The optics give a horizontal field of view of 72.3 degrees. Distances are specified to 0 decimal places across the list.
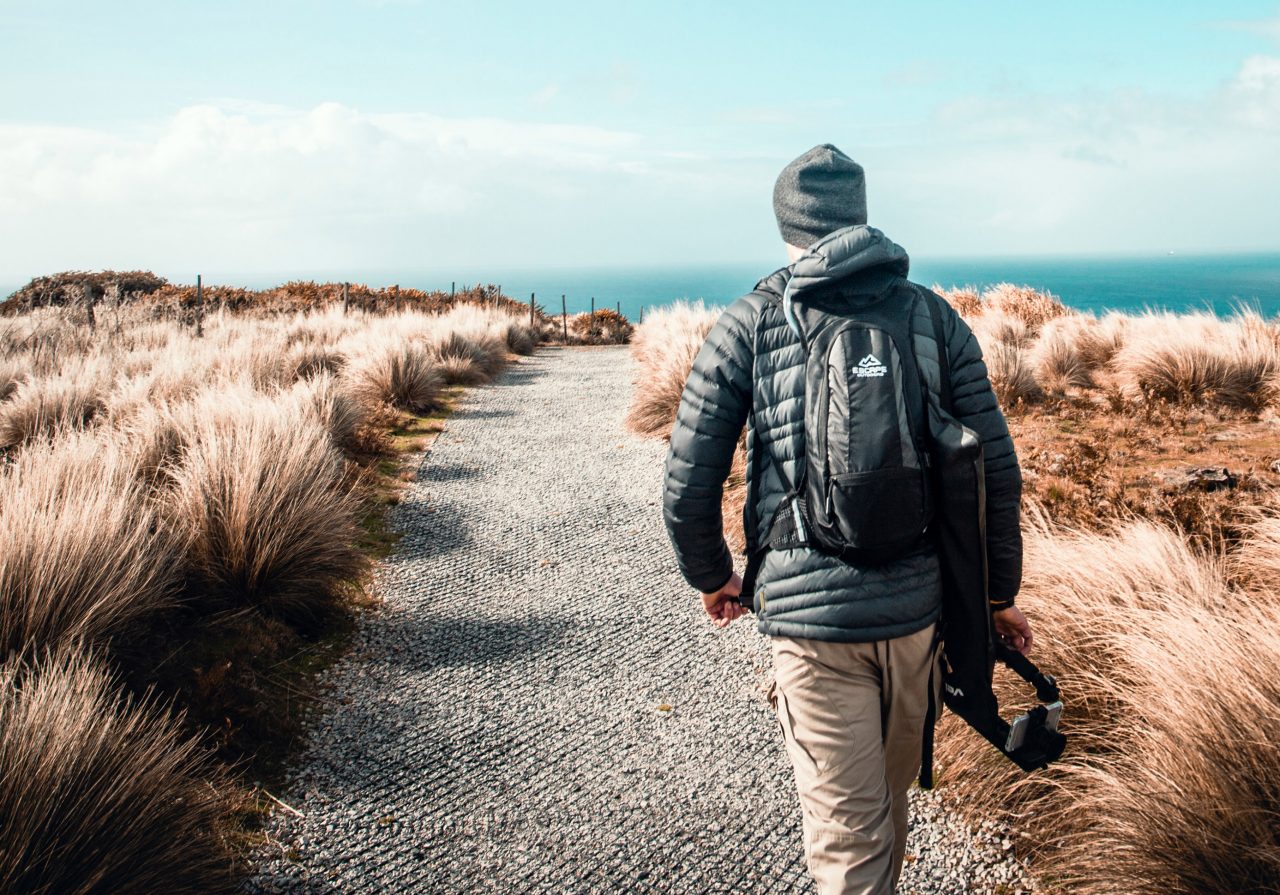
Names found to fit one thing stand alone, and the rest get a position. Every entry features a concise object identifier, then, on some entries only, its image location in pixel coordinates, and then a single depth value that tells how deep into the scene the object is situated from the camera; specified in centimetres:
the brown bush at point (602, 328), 2523
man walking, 184
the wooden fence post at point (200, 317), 1571
